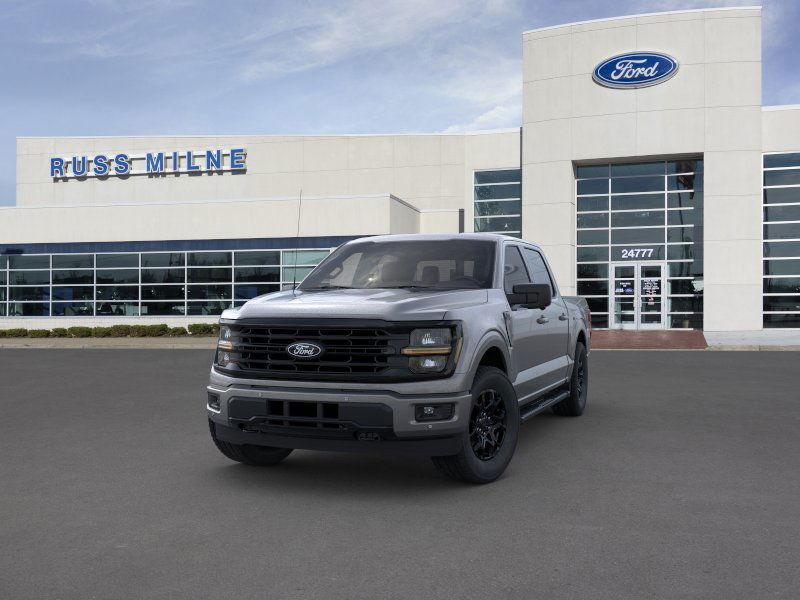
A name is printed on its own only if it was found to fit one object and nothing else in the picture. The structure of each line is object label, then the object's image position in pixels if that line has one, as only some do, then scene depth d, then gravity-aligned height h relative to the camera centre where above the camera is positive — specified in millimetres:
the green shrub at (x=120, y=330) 31281 -1175
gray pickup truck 5727 -537
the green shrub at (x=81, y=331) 32031 -1245
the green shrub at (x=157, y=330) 30984 -1165
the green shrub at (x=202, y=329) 30922 -1119
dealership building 29578 +4054
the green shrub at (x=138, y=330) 30977 -1186
